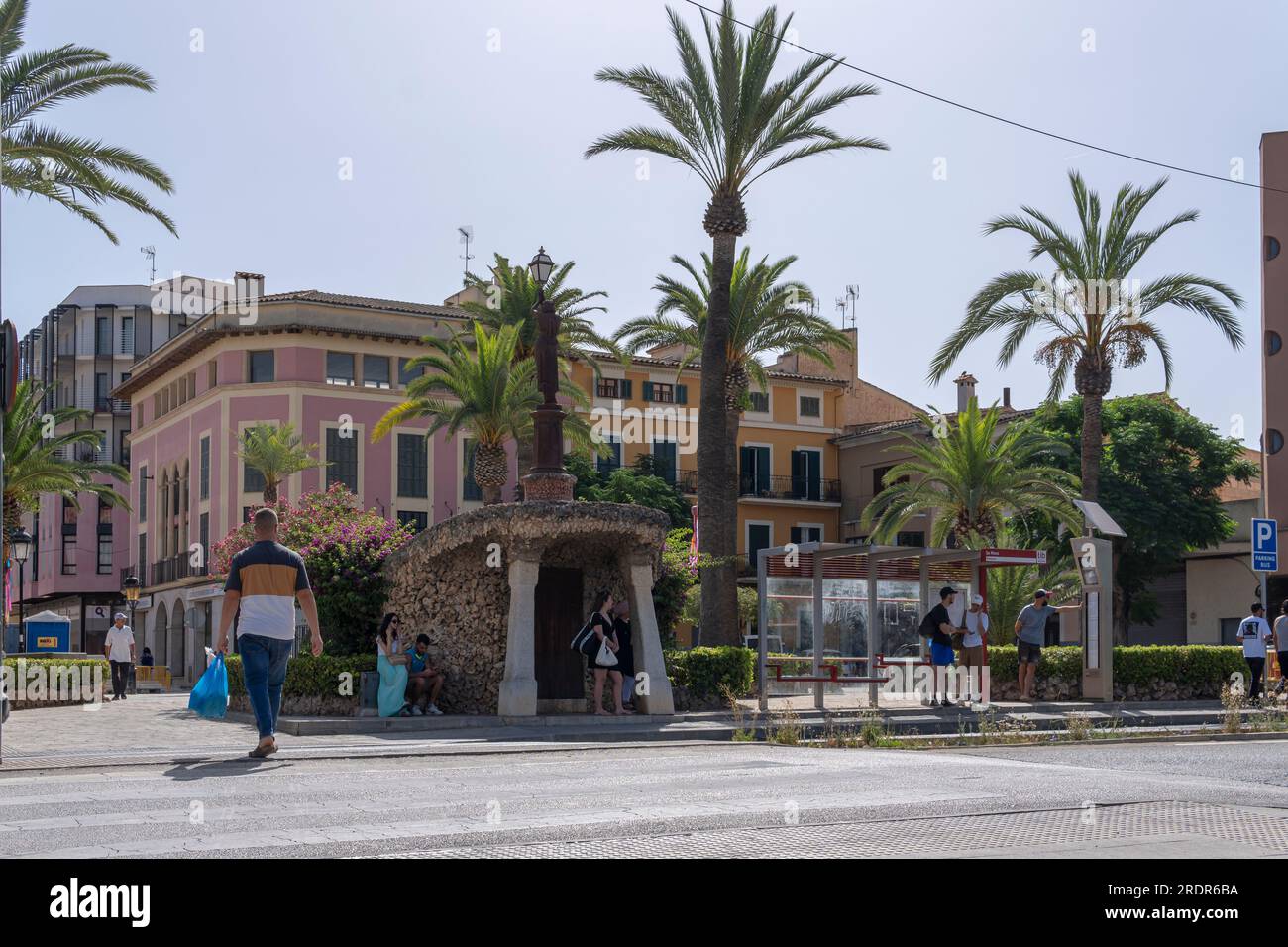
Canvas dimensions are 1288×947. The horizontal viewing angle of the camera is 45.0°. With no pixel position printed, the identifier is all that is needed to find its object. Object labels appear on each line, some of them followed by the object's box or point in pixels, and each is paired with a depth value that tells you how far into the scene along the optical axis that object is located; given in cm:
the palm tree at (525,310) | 4384
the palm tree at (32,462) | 4172
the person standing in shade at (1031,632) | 2428
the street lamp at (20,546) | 3378
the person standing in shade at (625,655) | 2022
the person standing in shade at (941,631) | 2181
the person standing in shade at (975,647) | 2353
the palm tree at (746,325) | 3812
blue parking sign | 2530
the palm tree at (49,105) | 2308
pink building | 5944
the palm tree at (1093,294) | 3506
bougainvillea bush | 2281
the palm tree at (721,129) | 3002
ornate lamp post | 2022
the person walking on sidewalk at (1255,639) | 2411
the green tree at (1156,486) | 5403
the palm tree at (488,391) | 4116
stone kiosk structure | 1980
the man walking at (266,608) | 1151
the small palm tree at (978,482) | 3900
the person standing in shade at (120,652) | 2978
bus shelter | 2205
